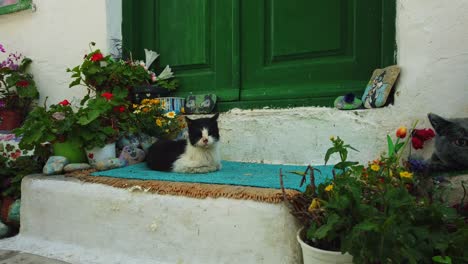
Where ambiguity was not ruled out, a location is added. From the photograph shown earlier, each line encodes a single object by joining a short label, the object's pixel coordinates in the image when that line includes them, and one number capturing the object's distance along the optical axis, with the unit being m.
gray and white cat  1.49
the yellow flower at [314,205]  1.31
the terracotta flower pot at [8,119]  3.49
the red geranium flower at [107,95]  2.56
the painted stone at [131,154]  2.54
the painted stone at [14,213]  2.58
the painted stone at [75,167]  2.34
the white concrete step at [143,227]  1.47
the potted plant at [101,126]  2.39
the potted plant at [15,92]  3.46
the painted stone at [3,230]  2.54
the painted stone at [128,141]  2.66
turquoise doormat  1.76
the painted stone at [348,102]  2.25
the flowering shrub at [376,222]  1.00
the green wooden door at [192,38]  2.92
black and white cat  2.09
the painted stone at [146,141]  2.72
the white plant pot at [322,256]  1.14
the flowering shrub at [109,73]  2.87
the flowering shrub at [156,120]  2.75
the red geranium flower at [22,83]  3.44
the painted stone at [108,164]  2.35
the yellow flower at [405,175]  1.28
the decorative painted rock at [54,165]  2.33
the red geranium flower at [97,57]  2.88
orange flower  1.94
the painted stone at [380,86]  2.03
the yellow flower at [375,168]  1.39
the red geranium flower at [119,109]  2.61
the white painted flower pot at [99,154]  2.42
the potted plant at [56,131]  2.36
